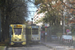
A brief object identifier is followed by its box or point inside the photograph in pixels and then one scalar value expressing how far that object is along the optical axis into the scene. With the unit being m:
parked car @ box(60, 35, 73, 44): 22.58
